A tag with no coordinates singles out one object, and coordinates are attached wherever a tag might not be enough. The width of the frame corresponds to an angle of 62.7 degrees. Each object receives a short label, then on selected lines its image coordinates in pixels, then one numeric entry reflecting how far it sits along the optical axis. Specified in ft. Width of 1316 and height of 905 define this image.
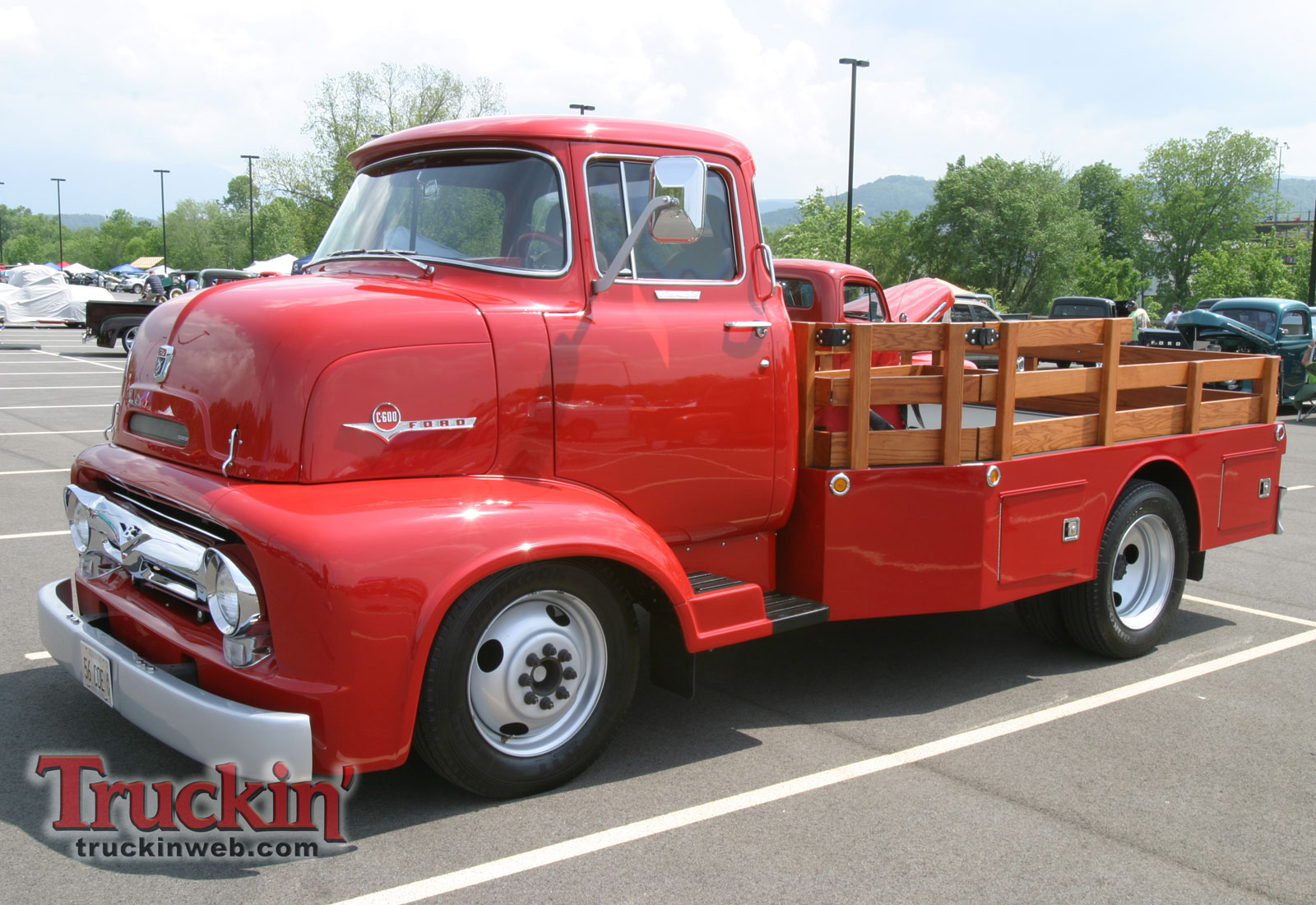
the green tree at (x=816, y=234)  225.56
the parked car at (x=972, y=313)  69.19
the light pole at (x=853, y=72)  112.16
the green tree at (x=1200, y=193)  239.09
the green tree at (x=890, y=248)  238.07
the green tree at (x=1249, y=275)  163.22
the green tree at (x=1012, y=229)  213.25
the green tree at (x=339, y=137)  178.19
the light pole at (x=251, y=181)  187.52
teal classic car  58.90
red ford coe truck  10.60
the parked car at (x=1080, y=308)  82.94
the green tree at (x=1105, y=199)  329.11
